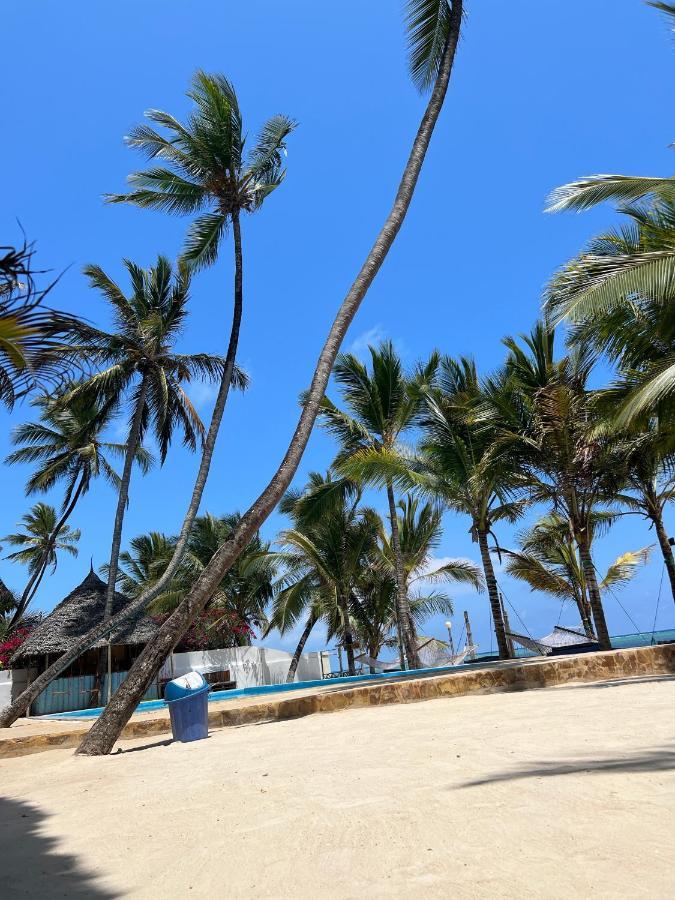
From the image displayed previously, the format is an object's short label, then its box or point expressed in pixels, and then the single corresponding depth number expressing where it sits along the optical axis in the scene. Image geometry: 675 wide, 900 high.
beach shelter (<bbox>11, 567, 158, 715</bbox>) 18.25
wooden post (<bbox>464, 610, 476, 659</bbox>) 23.59
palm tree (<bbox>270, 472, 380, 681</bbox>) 21.33
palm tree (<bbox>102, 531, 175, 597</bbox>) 31.14
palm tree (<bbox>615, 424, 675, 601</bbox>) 10.93
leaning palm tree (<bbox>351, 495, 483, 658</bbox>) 21.31
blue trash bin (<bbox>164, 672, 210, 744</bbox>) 7.80
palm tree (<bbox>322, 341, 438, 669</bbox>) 17.75
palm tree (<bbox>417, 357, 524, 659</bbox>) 15.08
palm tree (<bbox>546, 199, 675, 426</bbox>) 7.99
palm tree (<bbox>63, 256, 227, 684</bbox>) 15.62
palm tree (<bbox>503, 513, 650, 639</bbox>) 21.05
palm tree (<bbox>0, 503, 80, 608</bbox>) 32.53
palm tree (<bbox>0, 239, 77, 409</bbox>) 2.54
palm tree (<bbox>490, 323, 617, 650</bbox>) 13.21
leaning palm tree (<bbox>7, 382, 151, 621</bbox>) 17.47
